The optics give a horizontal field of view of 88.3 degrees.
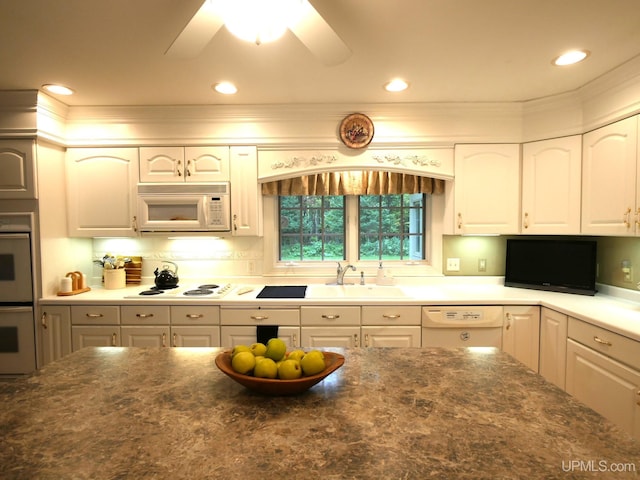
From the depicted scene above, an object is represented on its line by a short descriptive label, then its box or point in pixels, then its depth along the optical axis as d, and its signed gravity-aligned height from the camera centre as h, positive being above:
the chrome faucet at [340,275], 2.89 -0.42
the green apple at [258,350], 1.00 -0.37
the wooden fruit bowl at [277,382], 0.90 -0.42
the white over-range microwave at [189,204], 2.66 +0.19
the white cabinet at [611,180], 1.98 +0.30
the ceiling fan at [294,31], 1.11 +0.71
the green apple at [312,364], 0.92 -0.38
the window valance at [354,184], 2.83 +0.37
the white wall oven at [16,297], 2.42 -0.51
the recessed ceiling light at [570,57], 1.84 +0.97
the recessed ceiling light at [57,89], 2.26 +0.98
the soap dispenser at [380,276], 2.88 -0.43
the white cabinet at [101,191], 2.69 +0.30
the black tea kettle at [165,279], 2.77 -0.43
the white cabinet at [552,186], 2.39 +0.31
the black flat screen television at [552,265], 2.44 -0.30
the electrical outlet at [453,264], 2.95 -0.33
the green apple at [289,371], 0.91 -0.40
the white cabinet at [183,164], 2.68 +0.52
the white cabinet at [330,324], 2.39 -0.70
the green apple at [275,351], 0.98 -0.37
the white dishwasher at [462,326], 2.36 -0.71
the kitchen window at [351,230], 3.05 -0.03
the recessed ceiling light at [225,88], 2.24 +0.98
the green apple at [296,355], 0.98 -0.38
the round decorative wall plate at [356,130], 2.62 +0.78
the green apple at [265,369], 0.91 -0.39
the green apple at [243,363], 0.92 -0.38
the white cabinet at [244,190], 2.69 +0.31
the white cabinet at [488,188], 2.64 +0.32
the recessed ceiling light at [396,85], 2.20 +0.98
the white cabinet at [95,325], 2.44 -0.72
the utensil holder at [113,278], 2.77 -0.42
